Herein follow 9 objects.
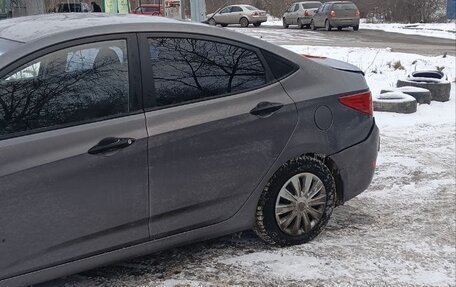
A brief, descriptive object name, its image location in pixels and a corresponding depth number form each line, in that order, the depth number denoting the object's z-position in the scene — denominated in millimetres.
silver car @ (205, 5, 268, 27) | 36250
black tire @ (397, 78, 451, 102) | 9273
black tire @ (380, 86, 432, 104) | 8945
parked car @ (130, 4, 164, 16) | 30206
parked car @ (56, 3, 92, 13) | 13957
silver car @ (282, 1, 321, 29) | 33688
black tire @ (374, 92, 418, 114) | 8391
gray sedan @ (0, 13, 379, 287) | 2984
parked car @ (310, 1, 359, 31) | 30391
